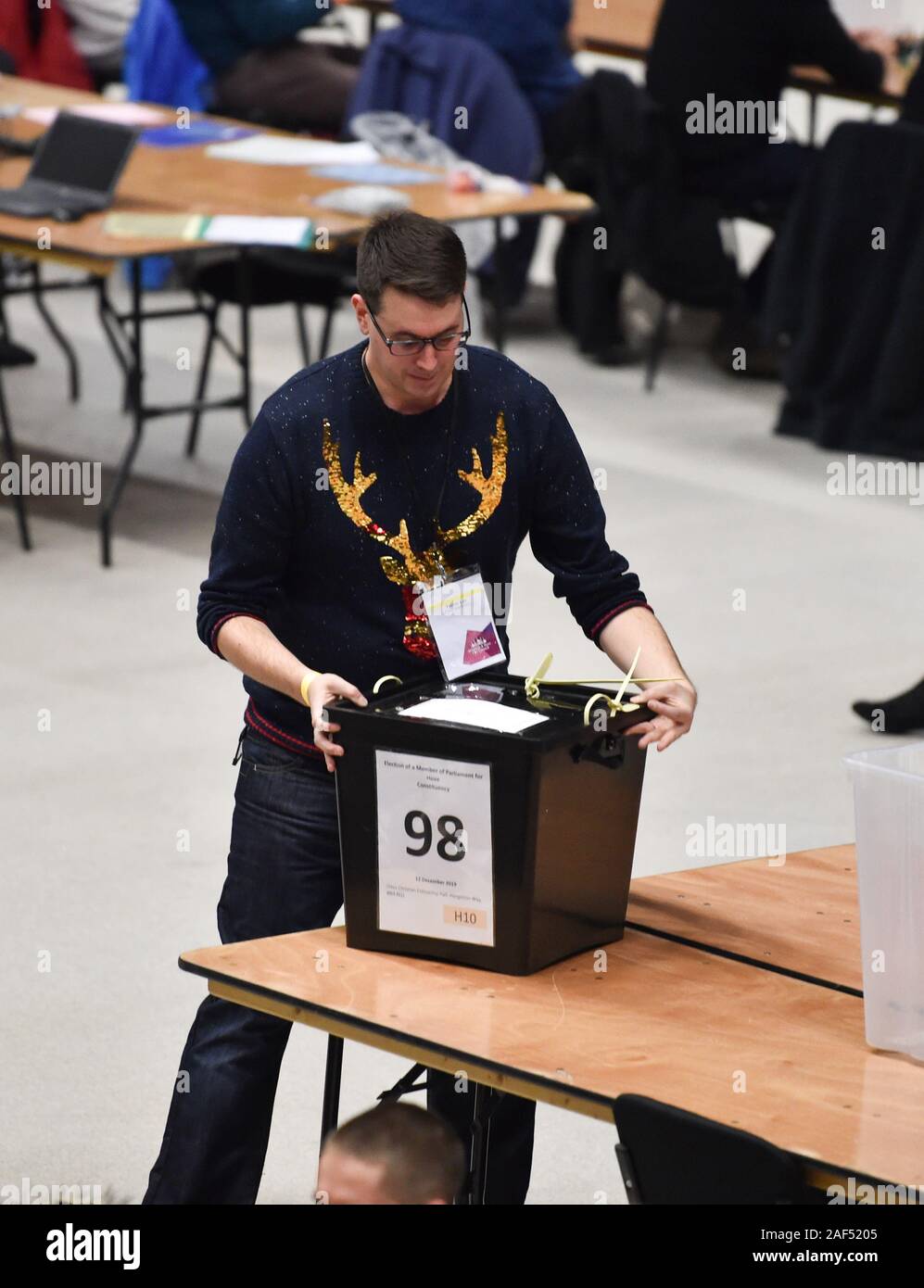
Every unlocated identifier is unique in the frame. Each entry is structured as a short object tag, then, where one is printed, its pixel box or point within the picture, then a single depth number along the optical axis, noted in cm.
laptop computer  1110
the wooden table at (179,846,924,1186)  378
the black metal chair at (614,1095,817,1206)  362
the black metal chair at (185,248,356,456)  1220
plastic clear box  385
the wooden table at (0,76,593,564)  1046
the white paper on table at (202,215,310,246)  1041
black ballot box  408
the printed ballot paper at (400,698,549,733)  419
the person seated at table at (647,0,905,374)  1316
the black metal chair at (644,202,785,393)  1376
